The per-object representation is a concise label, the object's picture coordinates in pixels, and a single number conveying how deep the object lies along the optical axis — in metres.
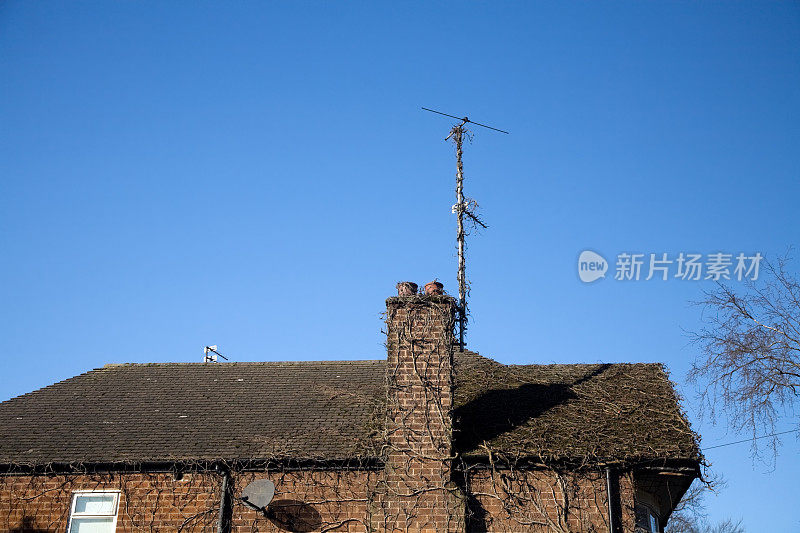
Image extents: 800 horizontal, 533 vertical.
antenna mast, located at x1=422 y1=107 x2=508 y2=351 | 22.47
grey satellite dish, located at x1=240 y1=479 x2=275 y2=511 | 13.77
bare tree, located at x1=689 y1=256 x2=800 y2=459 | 14.08
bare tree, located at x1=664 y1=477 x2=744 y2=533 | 30.25
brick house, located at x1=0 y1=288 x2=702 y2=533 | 13.93
